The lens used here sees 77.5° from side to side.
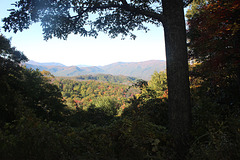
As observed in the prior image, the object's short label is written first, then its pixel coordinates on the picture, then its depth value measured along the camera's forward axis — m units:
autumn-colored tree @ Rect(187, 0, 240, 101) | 5.07
